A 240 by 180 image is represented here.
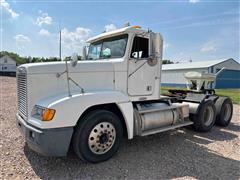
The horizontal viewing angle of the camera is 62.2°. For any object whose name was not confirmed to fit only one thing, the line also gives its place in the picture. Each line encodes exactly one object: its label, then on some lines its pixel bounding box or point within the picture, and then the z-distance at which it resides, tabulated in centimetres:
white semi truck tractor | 346
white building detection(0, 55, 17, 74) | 7425
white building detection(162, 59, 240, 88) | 3097
